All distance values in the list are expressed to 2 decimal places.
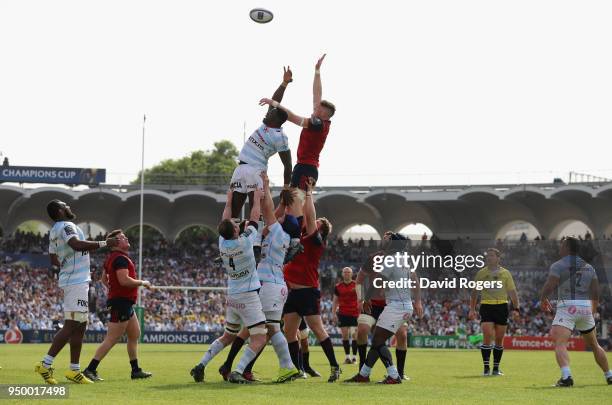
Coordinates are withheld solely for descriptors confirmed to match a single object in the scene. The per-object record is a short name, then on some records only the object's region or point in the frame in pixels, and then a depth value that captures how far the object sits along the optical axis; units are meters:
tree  90.38
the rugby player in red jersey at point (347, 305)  22.09
